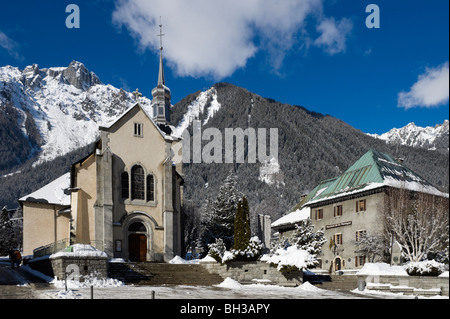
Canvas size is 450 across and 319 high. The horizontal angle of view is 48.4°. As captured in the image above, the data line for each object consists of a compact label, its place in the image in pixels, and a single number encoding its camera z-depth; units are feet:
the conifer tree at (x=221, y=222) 195.11
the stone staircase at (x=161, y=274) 98.31
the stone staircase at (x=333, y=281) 104.37
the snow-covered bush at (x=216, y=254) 107.14
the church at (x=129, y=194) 126.72
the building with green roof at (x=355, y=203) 134.51
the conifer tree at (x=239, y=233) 105.19
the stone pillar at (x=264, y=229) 209.00
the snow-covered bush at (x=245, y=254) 104.68
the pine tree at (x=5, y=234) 237.25
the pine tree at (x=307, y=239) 120.88
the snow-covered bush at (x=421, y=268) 76.79
